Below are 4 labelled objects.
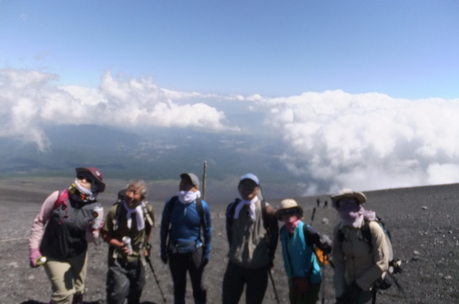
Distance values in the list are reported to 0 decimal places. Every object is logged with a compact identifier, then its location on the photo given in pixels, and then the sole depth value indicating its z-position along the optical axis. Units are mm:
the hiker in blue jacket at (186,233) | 4367
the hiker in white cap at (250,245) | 3939
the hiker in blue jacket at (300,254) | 3705
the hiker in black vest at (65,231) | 3738
